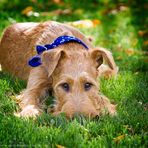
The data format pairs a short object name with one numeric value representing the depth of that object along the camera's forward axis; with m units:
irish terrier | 5.53
